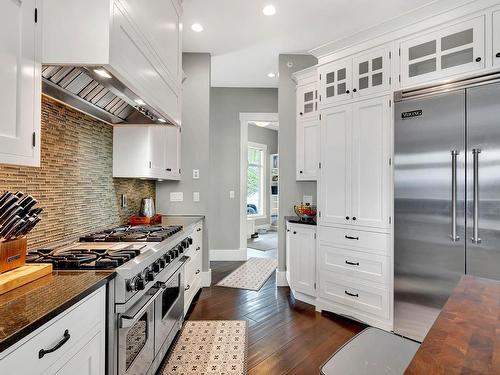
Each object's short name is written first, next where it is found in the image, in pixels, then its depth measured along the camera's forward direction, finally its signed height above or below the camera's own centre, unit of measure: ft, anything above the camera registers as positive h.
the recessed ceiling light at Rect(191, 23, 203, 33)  10.61 +6.06
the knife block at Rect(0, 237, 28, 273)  3.69 -0.86
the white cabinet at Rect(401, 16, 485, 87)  6.95 +3.58
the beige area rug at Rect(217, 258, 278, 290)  12.66 -4.09
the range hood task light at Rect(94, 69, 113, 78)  4.49 +1.85
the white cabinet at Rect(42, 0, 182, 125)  4.23 +2.42
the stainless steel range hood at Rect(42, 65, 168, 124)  4.86 +1.93
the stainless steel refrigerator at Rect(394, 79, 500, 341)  6.66 -0.09
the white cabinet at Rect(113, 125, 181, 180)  8.55 +1.17
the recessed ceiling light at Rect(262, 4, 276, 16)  9.53 +6.07
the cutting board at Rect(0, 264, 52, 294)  3.42 -1.10
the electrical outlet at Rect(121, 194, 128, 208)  9.15 -0.36
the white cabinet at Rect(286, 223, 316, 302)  10.28 -2.48
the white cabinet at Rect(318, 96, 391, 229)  8.43 +0.82
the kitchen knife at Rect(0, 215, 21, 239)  3.71 -0.47
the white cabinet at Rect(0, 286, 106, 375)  2.60 -1.65
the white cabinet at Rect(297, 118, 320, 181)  11.59 +1.70
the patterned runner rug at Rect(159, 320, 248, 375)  6.70 -4.12
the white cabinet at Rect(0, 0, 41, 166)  3.51 +1.37
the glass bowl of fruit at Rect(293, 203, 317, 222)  10.96 -0.83
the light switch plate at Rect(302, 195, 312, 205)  12.65 -0.36
